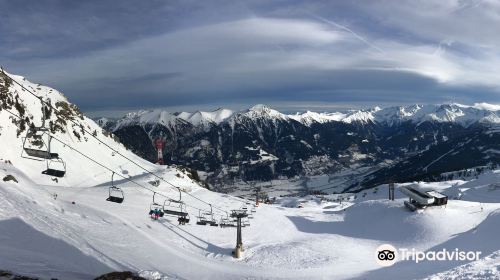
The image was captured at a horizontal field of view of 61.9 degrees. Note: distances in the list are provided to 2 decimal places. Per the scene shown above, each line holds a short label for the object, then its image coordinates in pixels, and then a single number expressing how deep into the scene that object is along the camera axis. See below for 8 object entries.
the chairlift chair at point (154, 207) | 56.89
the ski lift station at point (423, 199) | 72.49
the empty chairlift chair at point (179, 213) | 47.39
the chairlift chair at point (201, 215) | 55.66
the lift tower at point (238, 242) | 52.12
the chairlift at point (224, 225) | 60.24
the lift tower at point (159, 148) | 168.44
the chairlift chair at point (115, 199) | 39.22
